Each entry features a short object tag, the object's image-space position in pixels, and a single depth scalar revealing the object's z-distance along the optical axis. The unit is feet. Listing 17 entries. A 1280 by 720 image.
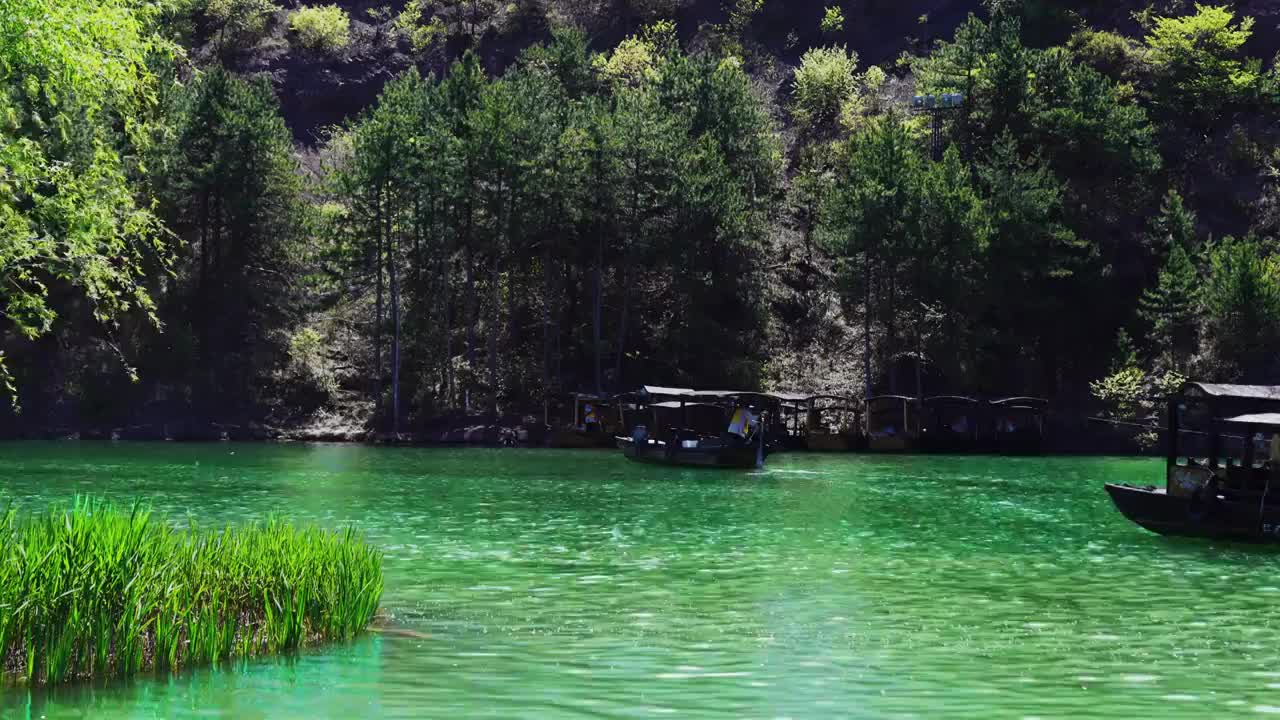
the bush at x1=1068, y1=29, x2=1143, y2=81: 343.26
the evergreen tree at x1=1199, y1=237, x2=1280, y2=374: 274.36
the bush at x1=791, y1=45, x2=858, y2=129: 370.94
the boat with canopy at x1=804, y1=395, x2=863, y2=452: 277.23
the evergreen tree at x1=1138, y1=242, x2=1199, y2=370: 287.28
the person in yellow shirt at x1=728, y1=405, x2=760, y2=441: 216.74
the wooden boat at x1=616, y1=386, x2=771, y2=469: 205.26
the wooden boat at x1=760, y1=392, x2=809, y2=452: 258.57
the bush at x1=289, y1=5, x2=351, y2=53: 414.21
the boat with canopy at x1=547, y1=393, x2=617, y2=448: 277.23
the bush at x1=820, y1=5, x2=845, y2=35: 419.33
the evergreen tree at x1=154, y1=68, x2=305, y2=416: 289.12
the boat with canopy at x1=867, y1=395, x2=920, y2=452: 276.82
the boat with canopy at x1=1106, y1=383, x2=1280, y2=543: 105.09
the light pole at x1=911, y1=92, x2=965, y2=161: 324.39
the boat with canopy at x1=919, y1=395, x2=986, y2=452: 279.69
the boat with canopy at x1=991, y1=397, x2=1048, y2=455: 278.46
